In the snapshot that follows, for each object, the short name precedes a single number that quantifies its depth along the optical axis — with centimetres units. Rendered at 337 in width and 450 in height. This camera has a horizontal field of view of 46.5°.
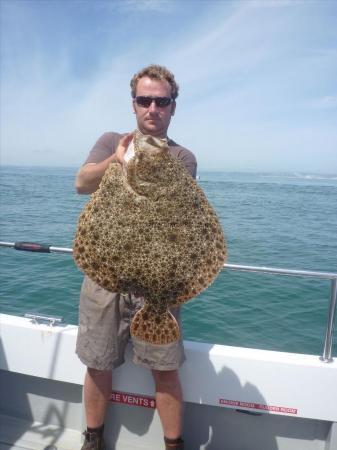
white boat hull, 342
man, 270
